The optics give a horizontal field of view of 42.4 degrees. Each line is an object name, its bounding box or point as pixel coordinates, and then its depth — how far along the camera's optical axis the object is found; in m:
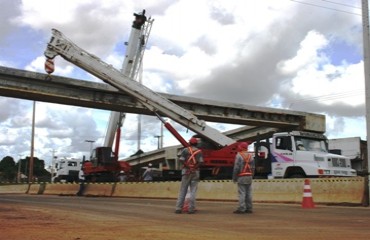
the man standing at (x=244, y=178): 11.33
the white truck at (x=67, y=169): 48.97
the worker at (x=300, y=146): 20.86
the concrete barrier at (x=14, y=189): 36.89
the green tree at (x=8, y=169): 111.50
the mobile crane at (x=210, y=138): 20.84
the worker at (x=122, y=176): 33.17
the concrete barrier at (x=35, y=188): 31.81
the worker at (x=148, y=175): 31.12
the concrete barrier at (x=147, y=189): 21.65
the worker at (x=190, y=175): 11.30
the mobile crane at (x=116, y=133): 32.75
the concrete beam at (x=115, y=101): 32.44
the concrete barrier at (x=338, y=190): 15.28
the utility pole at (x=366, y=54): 15.60
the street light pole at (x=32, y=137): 57.65
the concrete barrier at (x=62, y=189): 27.78
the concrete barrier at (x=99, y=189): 25.17
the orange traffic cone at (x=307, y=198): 13.98
